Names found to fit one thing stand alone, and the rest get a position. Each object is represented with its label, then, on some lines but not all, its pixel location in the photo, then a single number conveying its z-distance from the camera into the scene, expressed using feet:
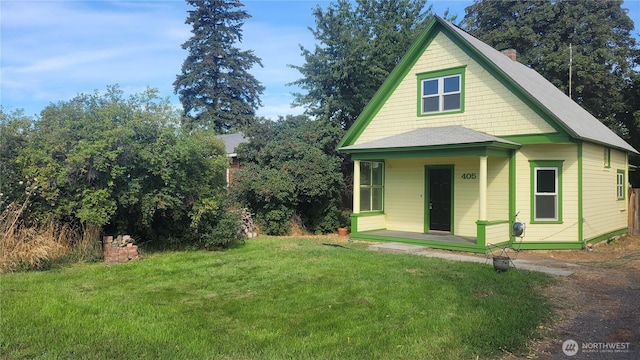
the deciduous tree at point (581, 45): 82.99
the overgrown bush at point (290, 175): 54.03
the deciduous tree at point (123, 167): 32.01
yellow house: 42.42
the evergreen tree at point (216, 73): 152.25
